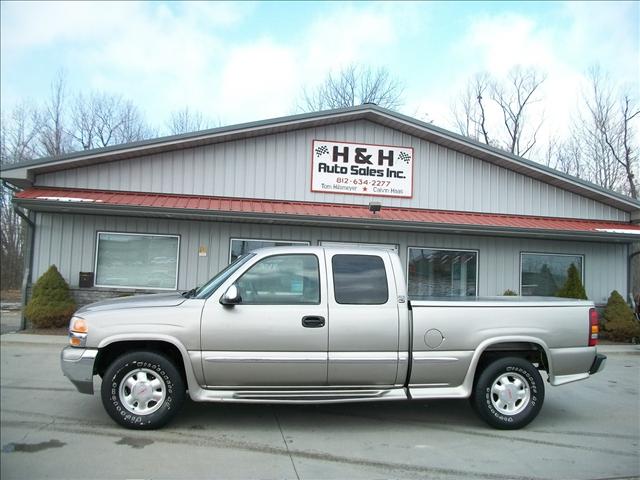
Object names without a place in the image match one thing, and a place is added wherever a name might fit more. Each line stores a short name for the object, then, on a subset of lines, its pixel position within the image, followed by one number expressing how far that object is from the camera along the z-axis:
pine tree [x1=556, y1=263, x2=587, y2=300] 13.36
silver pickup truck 5.27
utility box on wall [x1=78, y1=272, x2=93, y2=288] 12.36
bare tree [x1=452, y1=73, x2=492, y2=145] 37.03
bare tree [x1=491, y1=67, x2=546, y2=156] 36.38
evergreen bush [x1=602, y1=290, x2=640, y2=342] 13.25
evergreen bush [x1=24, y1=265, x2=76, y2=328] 11.44
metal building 12.38
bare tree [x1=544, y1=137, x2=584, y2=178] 23.77
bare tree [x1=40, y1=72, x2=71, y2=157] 25.58
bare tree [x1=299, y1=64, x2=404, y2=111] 33.12
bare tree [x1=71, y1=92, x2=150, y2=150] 32.81
